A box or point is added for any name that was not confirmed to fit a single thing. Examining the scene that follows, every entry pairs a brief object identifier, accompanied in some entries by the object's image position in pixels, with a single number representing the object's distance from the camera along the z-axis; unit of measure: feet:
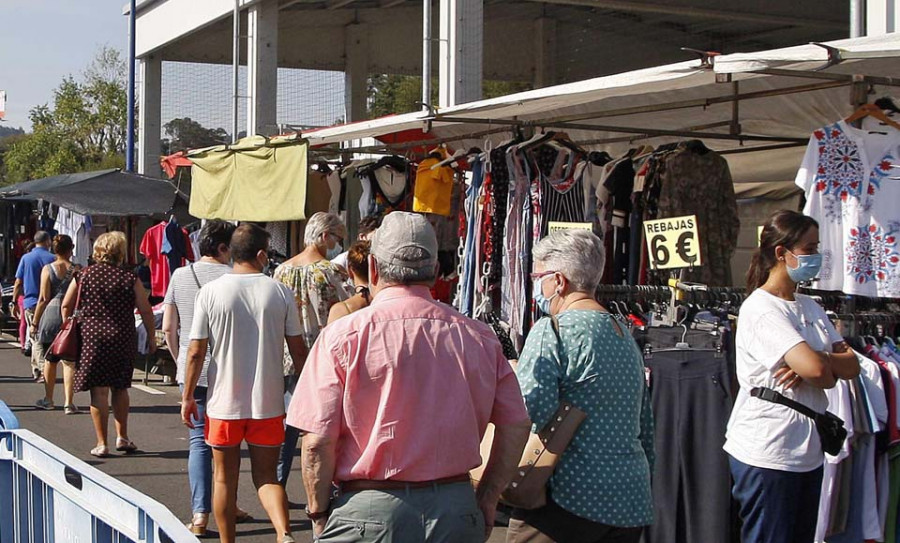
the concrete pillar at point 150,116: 71.67
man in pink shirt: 10.65
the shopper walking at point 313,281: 21.93
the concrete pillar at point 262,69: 55.26
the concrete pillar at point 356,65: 70.54
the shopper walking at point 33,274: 41.96
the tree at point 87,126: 144.66
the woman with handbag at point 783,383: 14.28
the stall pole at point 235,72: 51.85
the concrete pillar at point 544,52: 73.10
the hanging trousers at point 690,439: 17.30
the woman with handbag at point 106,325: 28.63
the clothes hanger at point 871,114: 17.28
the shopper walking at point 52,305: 36.14
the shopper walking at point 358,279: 19.30
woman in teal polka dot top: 12.15
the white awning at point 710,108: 15.57
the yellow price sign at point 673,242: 18.48
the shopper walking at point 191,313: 20.80
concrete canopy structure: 63.67
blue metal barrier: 9.63
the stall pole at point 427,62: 38.70
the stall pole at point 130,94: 71.72
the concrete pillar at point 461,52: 40.83
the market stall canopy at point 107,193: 46.26
